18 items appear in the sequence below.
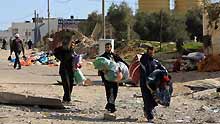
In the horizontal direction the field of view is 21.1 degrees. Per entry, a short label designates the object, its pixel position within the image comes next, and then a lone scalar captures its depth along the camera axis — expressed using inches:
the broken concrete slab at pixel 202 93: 635.5
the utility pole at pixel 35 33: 4424.7
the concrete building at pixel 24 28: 4800.7
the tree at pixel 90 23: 3349.7
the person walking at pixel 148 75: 447.2
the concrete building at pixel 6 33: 5250.5
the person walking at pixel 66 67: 542.9
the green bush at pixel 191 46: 1653.1
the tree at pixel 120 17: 3102.9
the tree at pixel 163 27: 2948.3
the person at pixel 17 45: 1050.7
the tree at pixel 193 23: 2981.5
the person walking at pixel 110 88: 490.3
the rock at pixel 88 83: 776.9
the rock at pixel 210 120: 458.2
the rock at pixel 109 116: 457.9
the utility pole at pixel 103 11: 1374.6
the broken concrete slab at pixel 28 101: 525.0
